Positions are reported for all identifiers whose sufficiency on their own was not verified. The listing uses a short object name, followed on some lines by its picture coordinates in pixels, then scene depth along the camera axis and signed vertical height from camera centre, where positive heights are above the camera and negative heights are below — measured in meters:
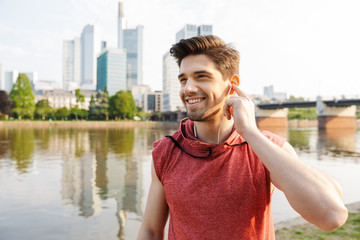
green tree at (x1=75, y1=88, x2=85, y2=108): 77.74 +5.34
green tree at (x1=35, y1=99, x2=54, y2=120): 78.08 +0.77
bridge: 57.51 +1.62
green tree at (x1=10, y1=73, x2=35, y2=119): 63.06 +4.22
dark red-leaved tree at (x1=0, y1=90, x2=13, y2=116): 64.44 +2.61
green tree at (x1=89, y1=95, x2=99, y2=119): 82.50 +1.57
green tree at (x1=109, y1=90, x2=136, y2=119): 80.81 +3.33
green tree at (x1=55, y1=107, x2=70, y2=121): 79.94 +0.58
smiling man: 1.37 -0.30
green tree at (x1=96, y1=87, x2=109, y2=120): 82.62 +3.42
